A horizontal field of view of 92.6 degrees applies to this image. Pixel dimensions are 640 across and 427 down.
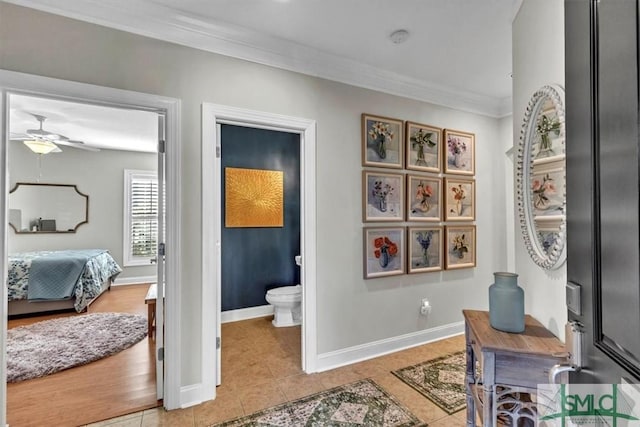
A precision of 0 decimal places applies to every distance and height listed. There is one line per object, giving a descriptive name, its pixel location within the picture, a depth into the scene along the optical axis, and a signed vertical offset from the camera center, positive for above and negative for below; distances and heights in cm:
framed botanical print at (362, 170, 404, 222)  279 +18
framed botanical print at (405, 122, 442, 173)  301 +69
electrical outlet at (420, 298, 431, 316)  308 -93
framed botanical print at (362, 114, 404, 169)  279 +69
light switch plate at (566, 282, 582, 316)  71 -20
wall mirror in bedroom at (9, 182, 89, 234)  532 +15
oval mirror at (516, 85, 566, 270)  137 +18
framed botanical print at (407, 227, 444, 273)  302 -35
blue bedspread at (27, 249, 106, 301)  405 -81
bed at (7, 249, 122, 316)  402 -90
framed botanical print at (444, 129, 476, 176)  326 +68
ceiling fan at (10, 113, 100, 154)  390 +101
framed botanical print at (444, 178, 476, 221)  326 +17
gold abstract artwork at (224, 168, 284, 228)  385 +24
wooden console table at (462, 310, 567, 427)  126 -62
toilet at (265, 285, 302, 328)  357 -105
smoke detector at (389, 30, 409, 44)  223 +133
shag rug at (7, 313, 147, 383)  268 -131
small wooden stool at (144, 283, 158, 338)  306 -98
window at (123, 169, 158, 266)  596 -2
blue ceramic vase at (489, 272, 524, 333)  143 -43
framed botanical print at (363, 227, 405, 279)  279 -34
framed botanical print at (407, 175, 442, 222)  302 +18
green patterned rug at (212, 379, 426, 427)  191 -130
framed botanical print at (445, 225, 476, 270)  325 -34
